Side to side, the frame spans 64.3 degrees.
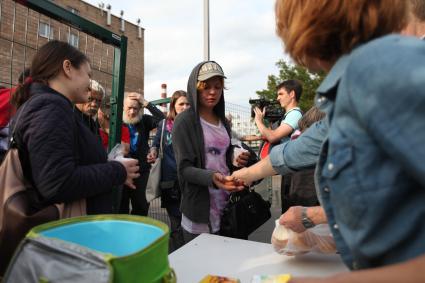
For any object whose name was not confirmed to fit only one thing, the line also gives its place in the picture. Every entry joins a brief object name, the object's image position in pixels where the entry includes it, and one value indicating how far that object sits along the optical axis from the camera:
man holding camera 3.27
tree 12.51
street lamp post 4.80
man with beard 3.67
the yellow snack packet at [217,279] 1.10
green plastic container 0.71
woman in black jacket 1.28
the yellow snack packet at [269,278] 1.07
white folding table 1.24
